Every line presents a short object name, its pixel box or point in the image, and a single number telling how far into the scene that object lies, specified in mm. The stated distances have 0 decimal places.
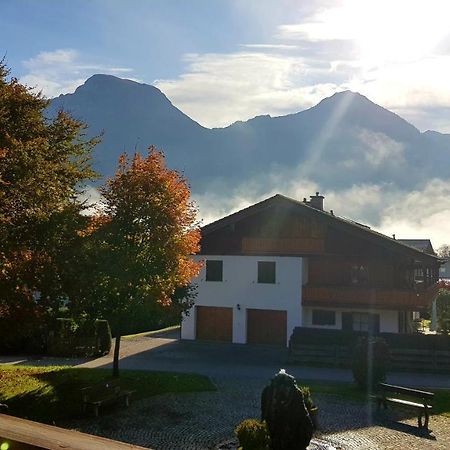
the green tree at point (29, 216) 16531
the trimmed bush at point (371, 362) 22328
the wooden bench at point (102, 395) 17875
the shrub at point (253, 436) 12273
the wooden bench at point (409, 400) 17750
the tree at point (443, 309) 39000
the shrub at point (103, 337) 31703
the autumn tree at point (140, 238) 20484
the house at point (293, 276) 35688
